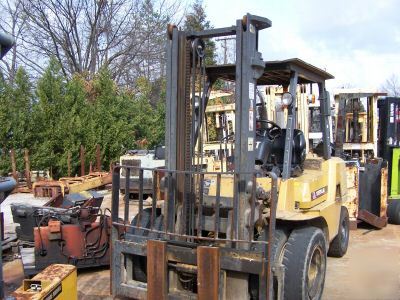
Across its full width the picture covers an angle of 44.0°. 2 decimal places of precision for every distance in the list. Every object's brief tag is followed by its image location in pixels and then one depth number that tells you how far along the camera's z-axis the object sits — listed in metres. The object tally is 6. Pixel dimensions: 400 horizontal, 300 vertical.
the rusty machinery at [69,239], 6.38
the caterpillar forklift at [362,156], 8.73
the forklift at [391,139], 9.95
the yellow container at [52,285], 2.96
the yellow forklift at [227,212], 4.25
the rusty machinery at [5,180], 2.04
